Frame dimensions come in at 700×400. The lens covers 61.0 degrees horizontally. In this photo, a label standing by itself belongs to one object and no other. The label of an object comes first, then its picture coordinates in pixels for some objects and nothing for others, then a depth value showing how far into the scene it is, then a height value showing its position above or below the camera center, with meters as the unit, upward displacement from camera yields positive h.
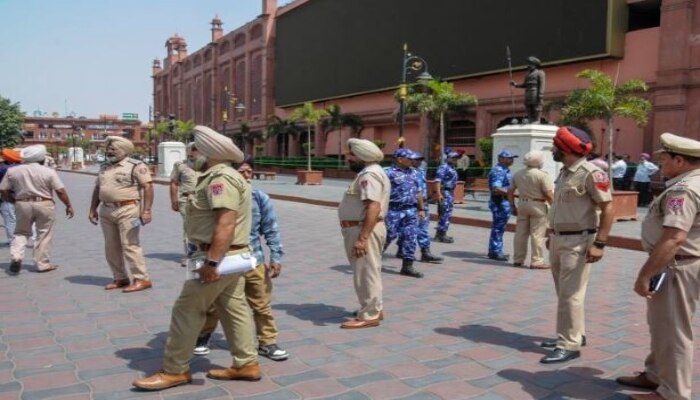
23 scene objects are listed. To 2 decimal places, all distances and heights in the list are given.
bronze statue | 12.86 +1.72
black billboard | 23.94 +6.52
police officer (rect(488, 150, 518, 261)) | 8.70 -0.57
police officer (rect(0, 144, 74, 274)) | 6.98 -0.52
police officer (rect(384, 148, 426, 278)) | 7.32 -0.58
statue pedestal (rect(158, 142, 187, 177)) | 29.01 +0.27
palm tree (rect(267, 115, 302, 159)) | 45.44 +2.56
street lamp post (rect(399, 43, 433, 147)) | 17.08 +2.24
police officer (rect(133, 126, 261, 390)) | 3.42 -0.64
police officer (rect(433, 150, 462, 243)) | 10.05 -0.49
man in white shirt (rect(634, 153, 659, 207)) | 17.16 -0.30
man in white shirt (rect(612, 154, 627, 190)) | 17.39 -0.03
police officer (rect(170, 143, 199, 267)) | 7.34 -0.29
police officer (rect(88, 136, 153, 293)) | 6.06 -0.48
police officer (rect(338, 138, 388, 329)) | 4.93 -0.56
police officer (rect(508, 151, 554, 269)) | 7.77 -0.53
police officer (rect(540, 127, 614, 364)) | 4.21 -0.45
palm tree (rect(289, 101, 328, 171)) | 36.69 +3.01
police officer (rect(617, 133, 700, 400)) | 3.17 -0.53
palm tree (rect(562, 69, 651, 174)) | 14.38 +1.63
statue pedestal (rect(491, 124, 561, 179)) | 12.83 +0.56
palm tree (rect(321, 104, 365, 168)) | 38.53 +2.74
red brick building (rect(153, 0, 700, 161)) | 21.34 +5.40
